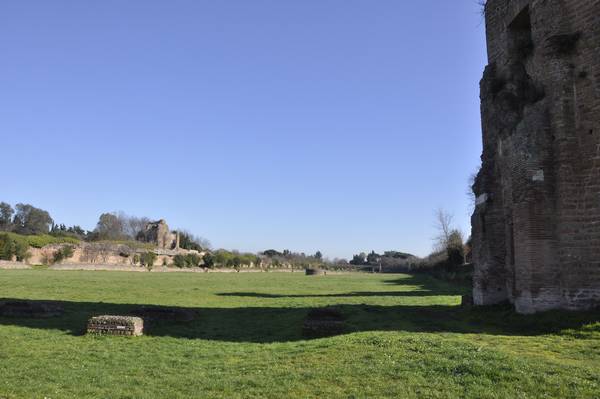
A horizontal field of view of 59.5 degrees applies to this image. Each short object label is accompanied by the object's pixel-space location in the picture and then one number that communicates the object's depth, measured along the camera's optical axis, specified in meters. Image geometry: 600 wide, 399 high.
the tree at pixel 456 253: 47.06
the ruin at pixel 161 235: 92.81
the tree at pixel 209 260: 68.44
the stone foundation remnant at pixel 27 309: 13.85
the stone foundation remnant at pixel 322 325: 11.45
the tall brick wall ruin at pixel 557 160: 11.05
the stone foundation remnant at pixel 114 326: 11.62
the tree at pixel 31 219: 88.38
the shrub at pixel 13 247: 47.84
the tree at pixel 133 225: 108.75
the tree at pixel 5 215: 86.53
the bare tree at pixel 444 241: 71.65
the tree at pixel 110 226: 97.81
